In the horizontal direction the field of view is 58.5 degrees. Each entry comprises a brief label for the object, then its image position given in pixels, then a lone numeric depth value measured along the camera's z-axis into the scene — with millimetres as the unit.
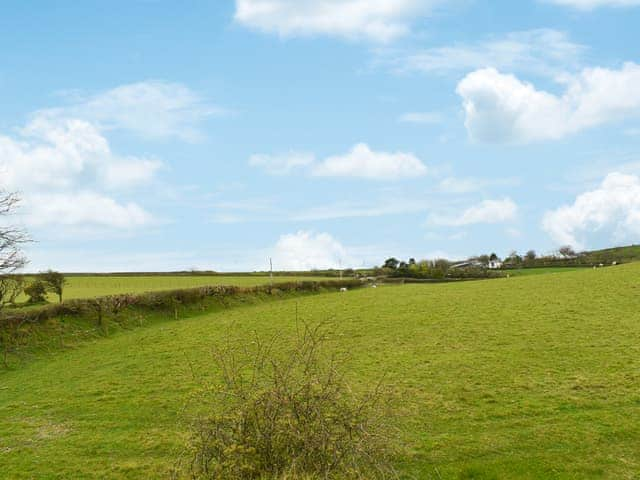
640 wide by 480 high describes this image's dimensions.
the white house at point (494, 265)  104488
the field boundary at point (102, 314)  29062
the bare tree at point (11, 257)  26467
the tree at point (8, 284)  27188
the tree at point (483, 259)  116088
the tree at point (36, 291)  39031
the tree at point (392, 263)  104875
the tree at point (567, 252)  116612
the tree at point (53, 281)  39812
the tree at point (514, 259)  109000
